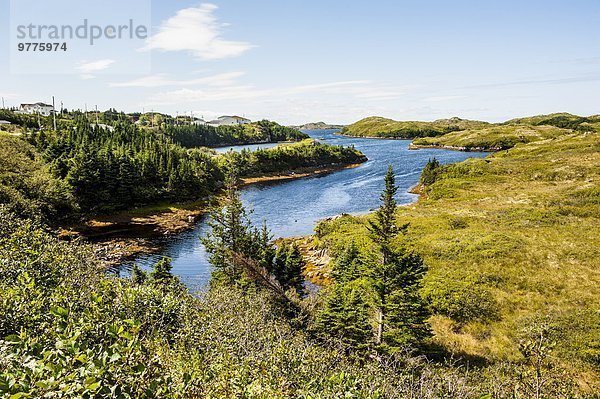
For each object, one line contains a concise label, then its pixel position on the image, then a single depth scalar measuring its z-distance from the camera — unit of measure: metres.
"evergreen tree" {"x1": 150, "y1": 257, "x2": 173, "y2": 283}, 38.69
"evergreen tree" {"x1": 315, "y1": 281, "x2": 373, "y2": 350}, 28.23
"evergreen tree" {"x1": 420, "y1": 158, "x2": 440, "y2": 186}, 106.38
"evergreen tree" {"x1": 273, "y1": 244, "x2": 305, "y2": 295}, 42.16
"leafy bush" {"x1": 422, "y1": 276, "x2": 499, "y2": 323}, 35.22
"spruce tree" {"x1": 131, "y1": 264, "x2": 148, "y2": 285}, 38.18
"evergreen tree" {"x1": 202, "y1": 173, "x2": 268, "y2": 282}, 41.81
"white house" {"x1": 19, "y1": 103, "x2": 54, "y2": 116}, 179.75
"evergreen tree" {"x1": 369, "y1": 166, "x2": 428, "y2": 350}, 27.59
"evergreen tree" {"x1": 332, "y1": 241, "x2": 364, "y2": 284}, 39.50
